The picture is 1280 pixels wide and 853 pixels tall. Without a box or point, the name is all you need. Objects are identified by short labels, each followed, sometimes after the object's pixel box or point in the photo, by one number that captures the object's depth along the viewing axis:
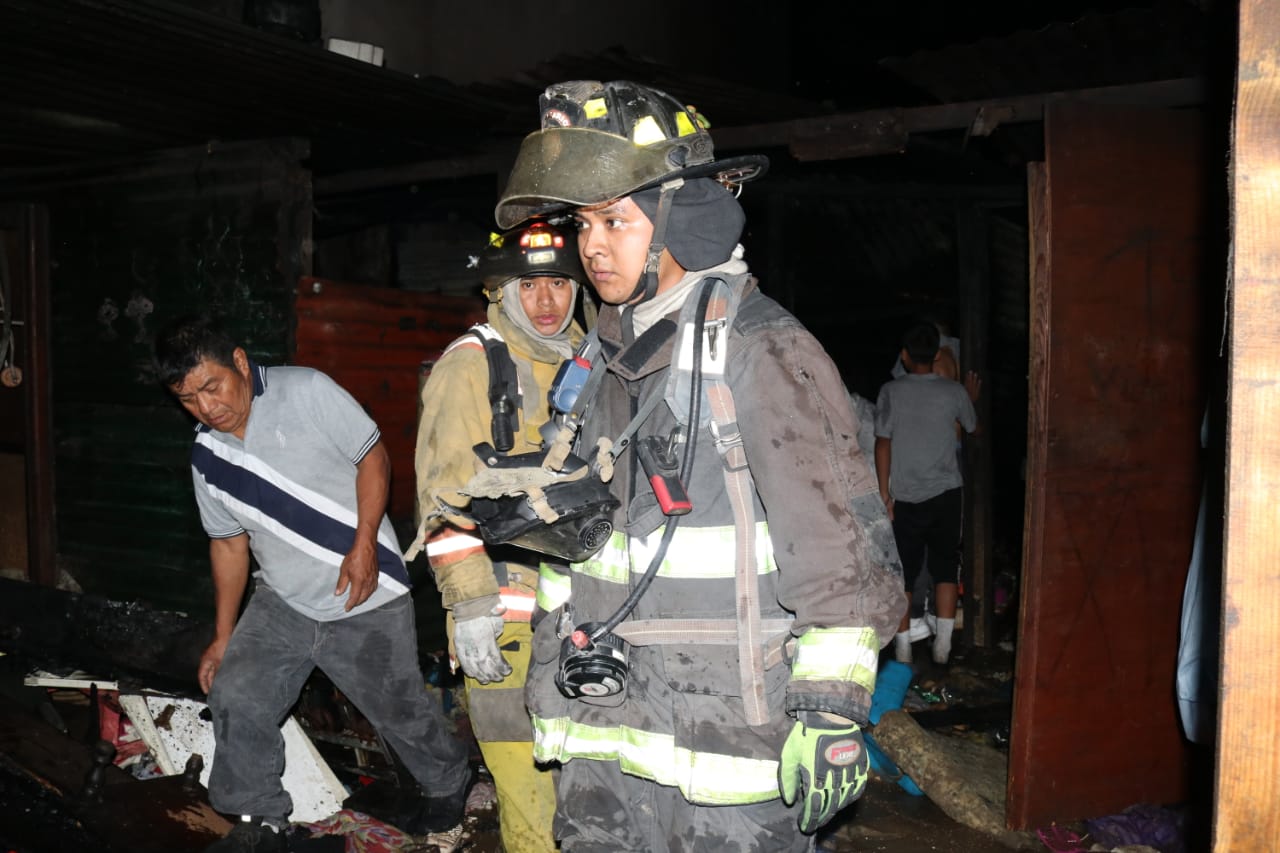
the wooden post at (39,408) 6.95
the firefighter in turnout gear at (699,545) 1.97
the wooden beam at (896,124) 4.15
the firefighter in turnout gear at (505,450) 3.16
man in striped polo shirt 3.83
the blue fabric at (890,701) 4.88
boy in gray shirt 6.41
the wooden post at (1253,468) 1.26
